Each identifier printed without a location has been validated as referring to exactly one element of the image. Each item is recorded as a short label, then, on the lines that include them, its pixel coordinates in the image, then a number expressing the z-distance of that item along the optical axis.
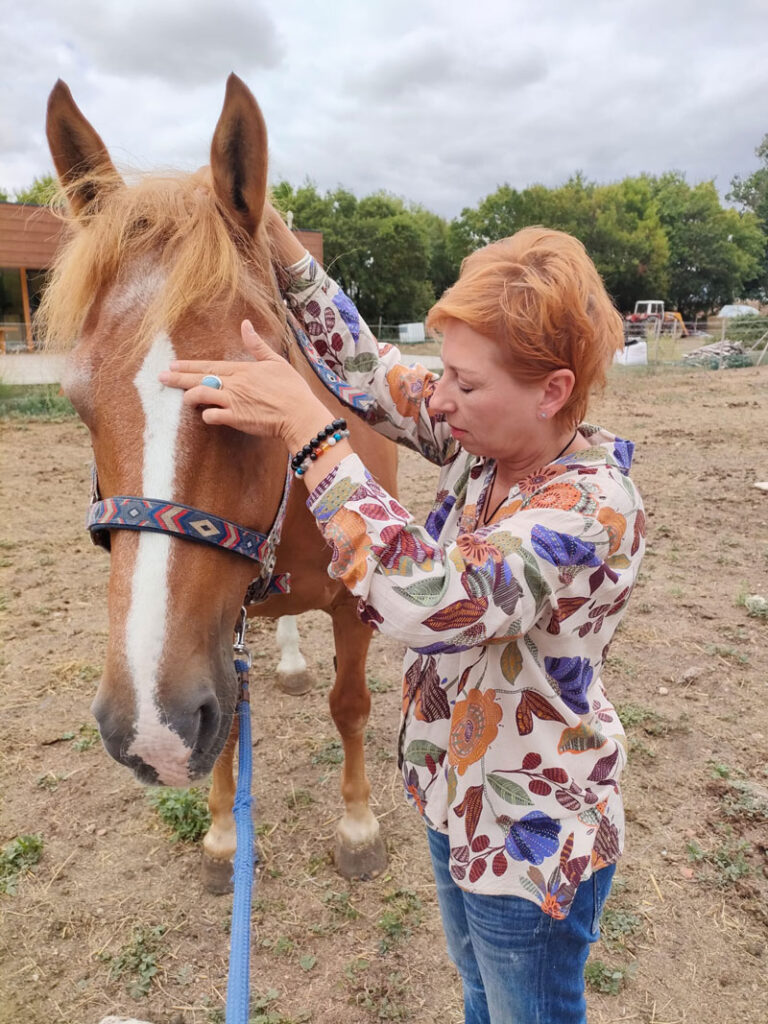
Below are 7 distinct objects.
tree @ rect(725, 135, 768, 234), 52.46
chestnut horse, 1.11
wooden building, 16.94
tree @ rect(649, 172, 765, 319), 45.25
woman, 1.03
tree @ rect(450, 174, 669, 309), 39.16
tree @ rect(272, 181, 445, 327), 31.10
